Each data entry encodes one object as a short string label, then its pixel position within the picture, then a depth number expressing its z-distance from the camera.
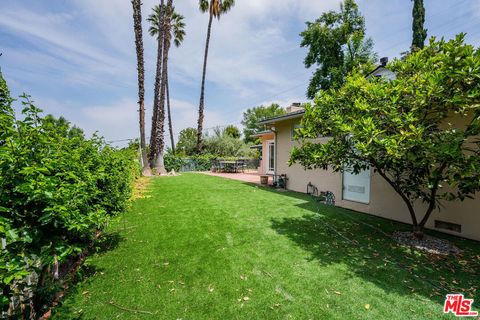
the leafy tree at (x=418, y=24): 18.52
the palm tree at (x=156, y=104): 16.02
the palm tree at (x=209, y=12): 22.66
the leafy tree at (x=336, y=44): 21.75
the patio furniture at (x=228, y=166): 20.11
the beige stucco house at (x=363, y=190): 5.15
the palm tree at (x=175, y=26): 23.23
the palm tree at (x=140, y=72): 13.87
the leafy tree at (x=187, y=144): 29.45
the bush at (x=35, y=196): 1.47
